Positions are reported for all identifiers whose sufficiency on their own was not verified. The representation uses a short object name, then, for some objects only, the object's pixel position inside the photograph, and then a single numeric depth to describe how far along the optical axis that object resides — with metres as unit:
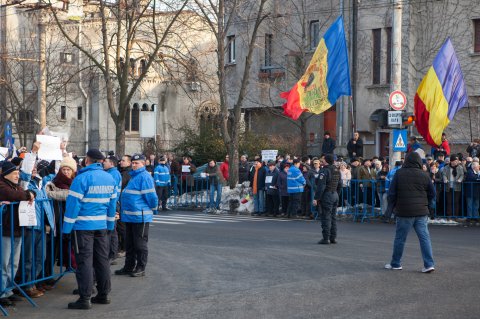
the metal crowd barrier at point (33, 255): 10.07
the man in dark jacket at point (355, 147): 28.47
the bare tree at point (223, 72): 28.75
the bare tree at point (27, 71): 45.69
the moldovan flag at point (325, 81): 24.20
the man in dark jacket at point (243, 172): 31.33
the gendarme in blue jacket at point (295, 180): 24.83
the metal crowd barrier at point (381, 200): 22.00
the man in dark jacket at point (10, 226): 10.06
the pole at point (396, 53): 22.50
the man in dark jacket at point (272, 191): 25.69
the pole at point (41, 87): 29.64
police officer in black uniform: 16.70
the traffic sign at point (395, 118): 22.30
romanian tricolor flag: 23.12
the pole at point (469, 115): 31.72
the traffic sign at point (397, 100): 22.16
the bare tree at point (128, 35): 30.45
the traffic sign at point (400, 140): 22.33
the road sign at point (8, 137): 29.16
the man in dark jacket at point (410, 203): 12.91
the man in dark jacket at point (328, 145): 29.80
